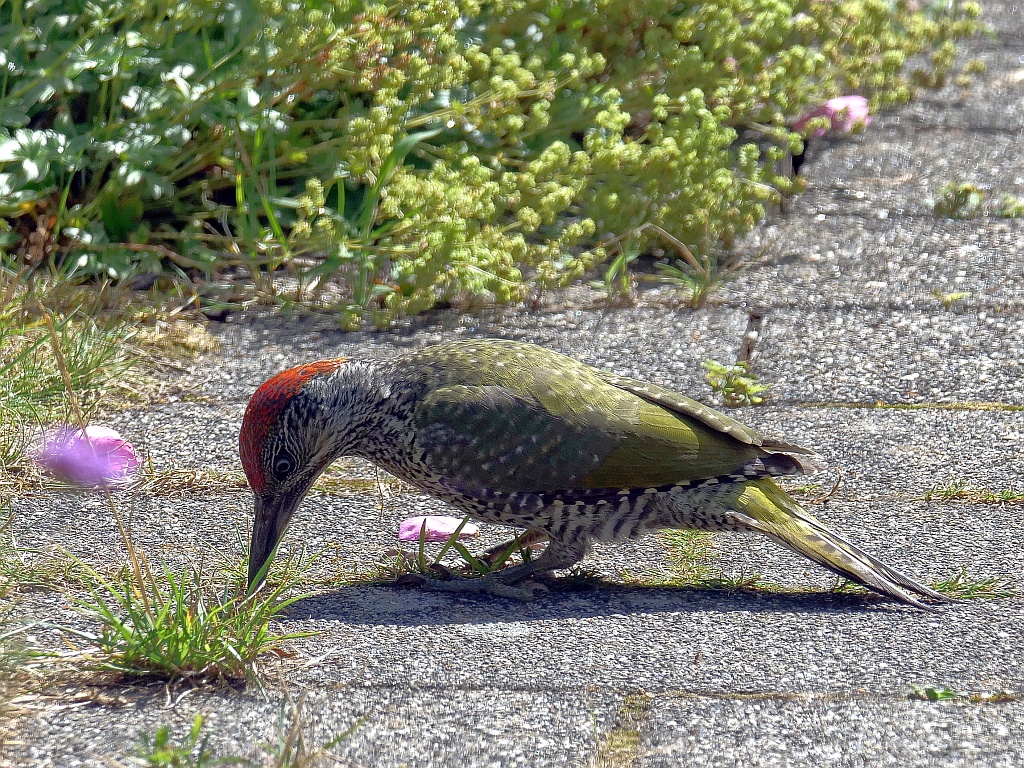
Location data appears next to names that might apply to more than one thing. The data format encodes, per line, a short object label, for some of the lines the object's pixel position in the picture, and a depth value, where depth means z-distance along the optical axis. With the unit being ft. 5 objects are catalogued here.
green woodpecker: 21.47
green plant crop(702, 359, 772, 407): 28.91
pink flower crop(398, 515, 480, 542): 22.97
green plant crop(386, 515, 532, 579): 21.16
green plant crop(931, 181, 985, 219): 41.32
